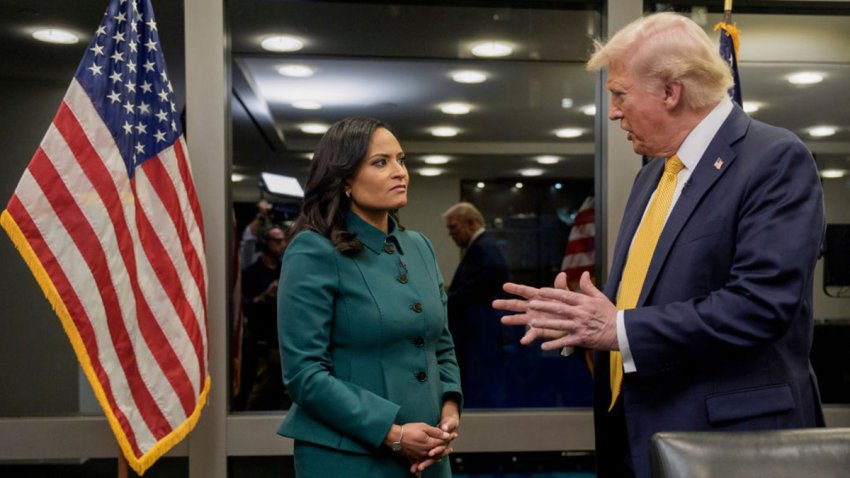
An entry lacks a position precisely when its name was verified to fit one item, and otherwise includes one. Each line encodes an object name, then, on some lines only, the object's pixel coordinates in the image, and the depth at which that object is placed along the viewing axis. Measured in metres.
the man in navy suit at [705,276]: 1.49
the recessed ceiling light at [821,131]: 3.30
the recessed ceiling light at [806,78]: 3.31
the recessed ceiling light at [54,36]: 3.06
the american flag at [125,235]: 2.38
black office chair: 1.15
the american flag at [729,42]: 2.71
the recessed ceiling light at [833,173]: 3.30
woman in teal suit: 1.77
